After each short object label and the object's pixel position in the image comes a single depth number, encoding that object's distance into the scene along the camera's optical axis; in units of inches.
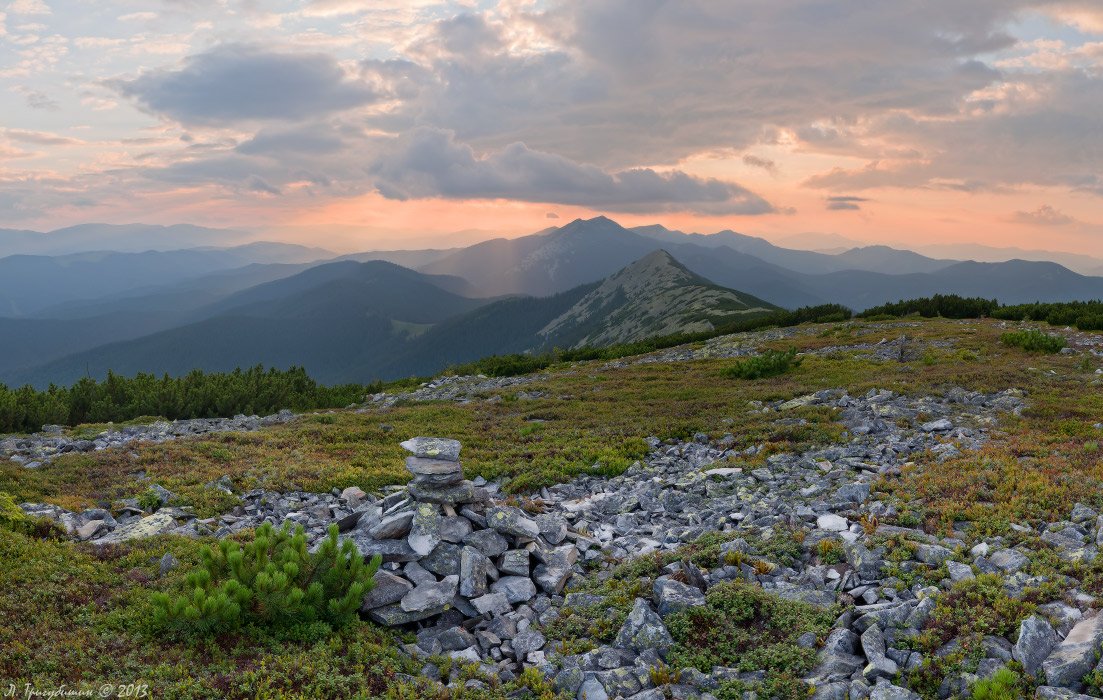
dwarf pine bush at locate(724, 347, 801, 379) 1254.3
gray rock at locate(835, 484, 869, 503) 486.3
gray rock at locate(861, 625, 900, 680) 278.1
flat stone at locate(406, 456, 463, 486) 450.9
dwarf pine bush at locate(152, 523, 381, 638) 329.7
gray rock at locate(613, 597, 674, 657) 325.7
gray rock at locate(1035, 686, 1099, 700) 235.8
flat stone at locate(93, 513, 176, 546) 472.4
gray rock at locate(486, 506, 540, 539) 438.3
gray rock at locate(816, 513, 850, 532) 436.3
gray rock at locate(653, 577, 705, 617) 348.2
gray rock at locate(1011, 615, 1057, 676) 263.6
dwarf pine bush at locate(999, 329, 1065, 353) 1235.2
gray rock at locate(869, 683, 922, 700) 259.9
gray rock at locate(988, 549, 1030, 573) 337.1
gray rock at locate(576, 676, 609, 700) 292.2
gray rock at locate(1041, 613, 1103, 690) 248.2
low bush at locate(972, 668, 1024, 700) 243.8
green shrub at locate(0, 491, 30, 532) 454.9
